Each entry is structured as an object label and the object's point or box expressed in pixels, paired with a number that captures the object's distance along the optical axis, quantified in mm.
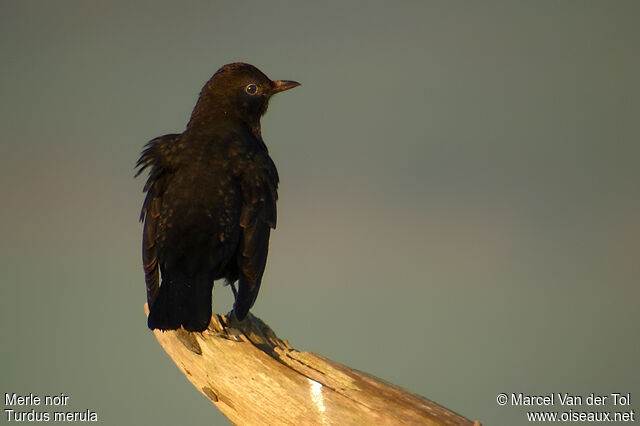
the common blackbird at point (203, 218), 10117
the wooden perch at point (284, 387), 9687
